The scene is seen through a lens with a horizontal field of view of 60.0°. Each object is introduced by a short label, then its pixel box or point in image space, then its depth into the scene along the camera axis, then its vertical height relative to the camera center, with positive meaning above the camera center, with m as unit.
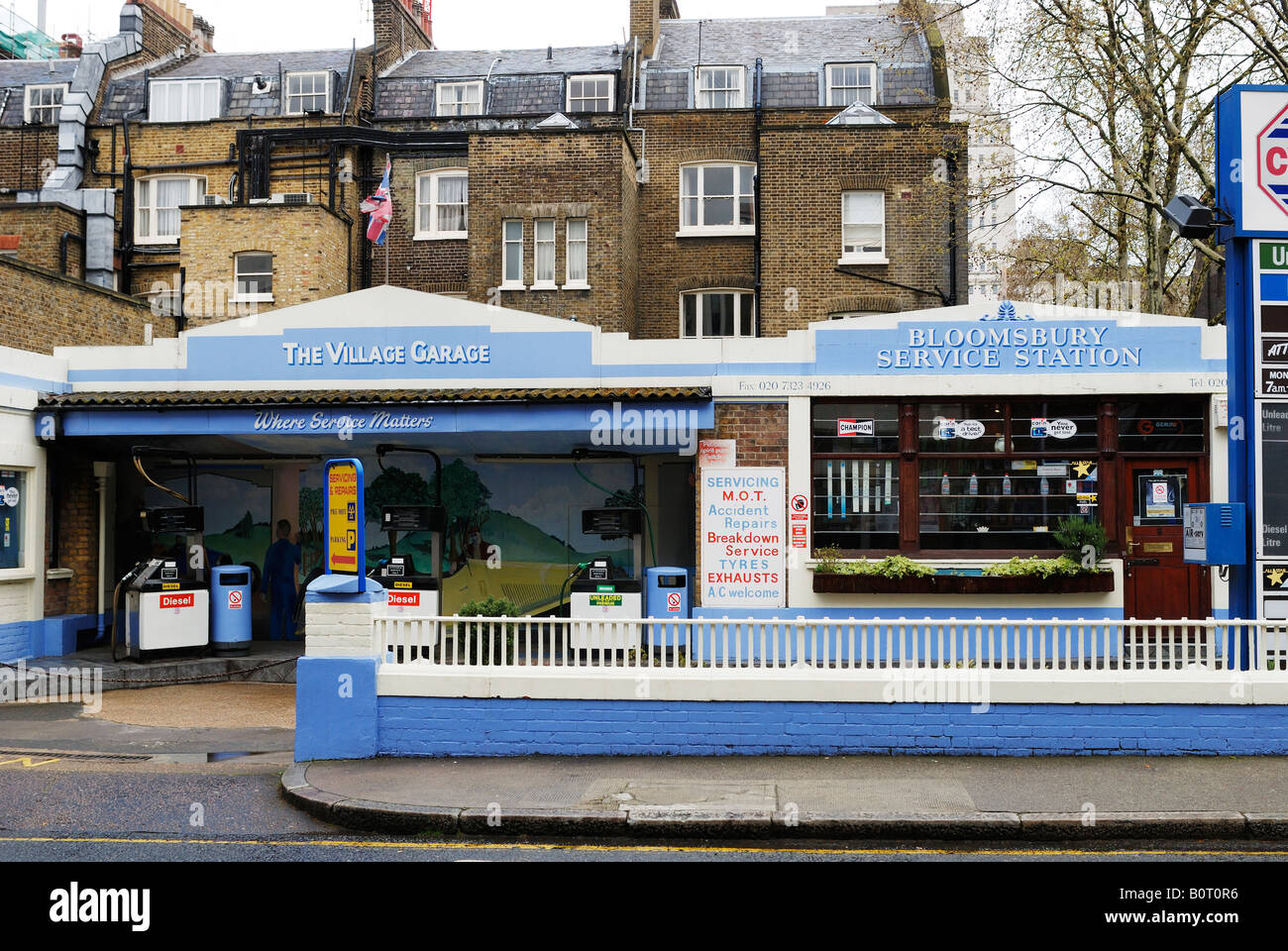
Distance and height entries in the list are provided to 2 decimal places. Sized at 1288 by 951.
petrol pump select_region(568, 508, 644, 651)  14.31 -1.06
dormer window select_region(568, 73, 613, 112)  28.80 +10.58
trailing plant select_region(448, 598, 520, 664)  11.00 -1.14
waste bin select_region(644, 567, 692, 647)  13.95 -1.12
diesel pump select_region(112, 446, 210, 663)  14.39 -1.25
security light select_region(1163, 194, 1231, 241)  9.30 +2.40
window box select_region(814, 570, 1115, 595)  13.55 -1.00
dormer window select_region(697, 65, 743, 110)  28.03 +10.48
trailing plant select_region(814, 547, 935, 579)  13.57 -0.80
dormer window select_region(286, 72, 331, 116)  29.22 +10.86
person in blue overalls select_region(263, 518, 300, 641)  16.70 -0.99
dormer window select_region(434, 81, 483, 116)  29.16 +10.64
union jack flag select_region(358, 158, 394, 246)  22.98 +6.12
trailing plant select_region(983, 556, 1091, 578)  13.53 -0.81
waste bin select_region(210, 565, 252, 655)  15.04 -1.44
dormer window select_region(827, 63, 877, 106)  27.69 +10.45
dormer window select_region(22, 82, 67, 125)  30.44 +11.03
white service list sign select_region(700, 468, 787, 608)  13.93 -0.43
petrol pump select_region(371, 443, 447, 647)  14.30 -0.88
